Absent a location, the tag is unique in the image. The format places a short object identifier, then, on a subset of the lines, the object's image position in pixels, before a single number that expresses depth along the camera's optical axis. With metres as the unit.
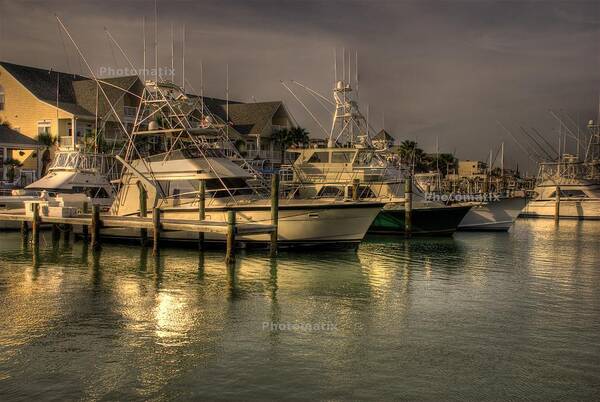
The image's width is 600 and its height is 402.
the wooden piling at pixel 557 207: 49.23
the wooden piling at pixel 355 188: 32.00
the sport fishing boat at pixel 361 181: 33.50
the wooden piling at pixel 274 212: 22.75
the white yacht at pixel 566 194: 52.94
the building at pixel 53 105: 47.66
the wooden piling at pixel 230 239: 20.67
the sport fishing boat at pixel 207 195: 24.08
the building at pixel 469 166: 122.81
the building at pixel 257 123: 59.91
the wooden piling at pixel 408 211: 32.25
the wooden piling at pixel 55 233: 29.68
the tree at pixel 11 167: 43.94
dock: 21.22
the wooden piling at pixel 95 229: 25.18
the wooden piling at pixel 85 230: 29.05
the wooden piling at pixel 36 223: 26.89
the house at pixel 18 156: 43.69
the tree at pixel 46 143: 46.59
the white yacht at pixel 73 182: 35.56
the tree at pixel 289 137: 60.34
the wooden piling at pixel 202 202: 24.72
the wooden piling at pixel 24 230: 29.52
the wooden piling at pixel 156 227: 22.91
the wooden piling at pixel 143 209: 26.03
